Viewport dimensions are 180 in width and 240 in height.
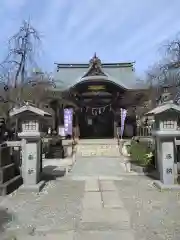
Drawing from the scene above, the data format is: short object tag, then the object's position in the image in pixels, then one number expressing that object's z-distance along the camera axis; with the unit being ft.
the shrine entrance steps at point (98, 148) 44.65
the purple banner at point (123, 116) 52.57
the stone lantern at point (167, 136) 18.96
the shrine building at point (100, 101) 55.89
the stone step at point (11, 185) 16.72
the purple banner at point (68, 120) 51.53
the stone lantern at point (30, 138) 19.38
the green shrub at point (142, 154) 24.82
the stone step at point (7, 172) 17.23
